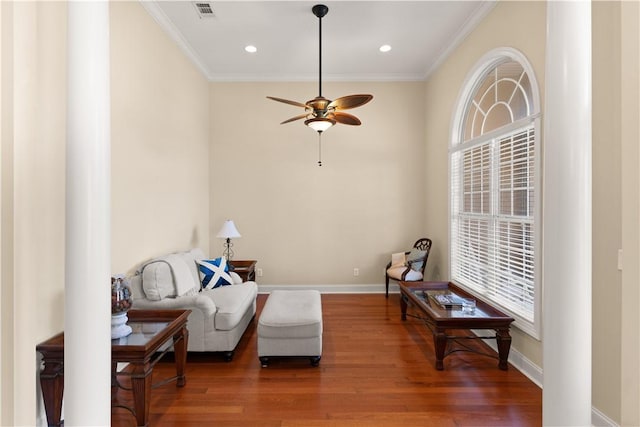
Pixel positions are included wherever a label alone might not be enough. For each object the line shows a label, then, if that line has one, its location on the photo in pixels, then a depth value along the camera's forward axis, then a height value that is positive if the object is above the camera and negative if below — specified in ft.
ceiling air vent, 10.47 +7.16
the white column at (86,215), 4.22 -0.04
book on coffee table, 10.00 -3.12
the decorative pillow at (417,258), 14.67 -2.36
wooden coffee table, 8.66 -3.22
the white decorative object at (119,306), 6.41 -2.02
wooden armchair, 14.30 -2.70
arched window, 8.80 +0.83
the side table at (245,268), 14.40 -2.78
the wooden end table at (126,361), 5.90 -3.03
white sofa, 9.02 -2.79
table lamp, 14.35 -0.95
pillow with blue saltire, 11.98 -2.51
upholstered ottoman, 8.94 -3.74
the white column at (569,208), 3.76 +0.02
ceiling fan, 10.06 +3.59
